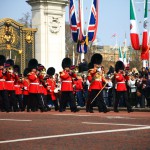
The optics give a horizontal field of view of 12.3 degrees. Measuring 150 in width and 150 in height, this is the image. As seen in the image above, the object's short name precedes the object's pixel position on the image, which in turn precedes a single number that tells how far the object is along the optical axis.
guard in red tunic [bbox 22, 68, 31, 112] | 22.39
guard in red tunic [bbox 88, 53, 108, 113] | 19.55
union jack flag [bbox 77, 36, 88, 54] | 28.32
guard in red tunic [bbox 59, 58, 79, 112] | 20.05
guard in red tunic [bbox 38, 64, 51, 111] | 21.39
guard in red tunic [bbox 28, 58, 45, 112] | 20.61
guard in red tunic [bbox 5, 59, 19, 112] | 20.30
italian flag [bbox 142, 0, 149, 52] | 25.94
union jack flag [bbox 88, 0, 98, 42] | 28.12
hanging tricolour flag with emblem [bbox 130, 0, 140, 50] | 26.11
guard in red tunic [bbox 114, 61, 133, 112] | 20.25
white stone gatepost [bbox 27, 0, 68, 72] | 26.56
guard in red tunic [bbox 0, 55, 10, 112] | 19.88
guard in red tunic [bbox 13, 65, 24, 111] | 22.48
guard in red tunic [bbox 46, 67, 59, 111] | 22.59
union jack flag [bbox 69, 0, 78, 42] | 27.92
